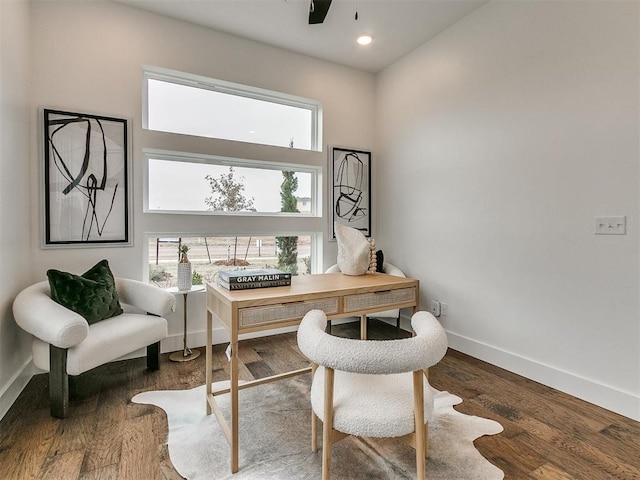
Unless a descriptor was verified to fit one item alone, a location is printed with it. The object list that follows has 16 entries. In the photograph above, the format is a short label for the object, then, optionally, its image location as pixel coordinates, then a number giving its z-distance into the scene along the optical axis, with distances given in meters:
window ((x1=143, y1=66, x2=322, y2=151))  2.96
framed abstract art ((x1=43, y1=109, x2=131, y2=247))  2.48
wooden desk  1.50
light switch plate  1.97
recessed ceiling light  3.07
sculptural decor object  2.13
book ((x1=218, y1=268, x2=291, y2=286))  1.68
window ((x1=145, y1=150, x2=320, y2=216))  2.96
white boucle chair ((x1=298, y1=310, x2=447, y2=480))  1.07
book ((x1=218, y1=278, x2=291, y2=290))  1.67
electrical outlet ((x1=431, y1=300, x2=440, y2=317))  3.17
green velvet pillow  2.12
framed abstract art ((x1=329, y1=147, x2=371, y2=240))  3.67
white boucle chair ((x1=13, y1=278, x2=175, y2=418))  1.83
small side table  2.72
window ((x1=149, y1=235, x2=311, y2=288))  2.96
